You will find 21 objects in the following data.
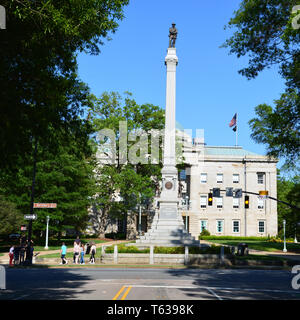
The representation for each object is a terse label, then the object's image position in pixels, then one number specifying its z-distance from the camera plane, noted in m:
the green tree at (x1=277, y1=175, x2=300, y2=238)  40.62
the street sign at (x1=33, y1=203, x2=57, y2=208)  25.20
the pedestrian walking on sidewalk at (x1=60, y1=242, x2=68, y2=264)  24.36
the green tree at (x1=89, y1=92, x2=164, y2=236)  47.47
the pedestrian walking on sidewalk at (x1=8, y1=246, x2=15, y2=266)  24.15
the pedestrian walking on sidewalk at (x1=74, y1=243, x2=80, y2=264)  25.25
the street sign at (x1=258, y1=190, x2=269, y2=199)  22.64
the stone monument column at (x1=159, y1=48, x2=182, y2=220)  31.91
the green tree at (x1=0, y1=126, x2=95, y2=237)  37.94
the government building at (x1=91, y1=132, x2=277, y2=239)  62.28
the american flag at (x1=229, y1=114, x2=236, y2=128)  59.44
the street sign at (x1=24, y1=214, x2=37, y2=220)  24.26
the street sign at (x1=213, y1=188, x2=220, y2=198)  27.31
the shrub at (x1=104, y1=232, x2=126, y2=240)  55.14
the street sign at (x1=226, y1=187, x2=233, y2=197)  26.84
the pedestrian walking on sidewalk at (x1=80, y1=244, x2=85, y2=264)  25.47
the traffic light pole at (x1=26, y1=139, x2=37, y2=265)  24.17
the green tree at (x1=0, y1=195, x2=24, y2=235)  31.64
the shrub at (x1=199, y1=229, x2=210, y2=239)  60.41
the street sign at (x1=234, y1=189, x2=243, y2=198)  25.97
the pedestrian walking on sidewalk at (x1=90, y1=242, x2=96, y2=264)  25.33
